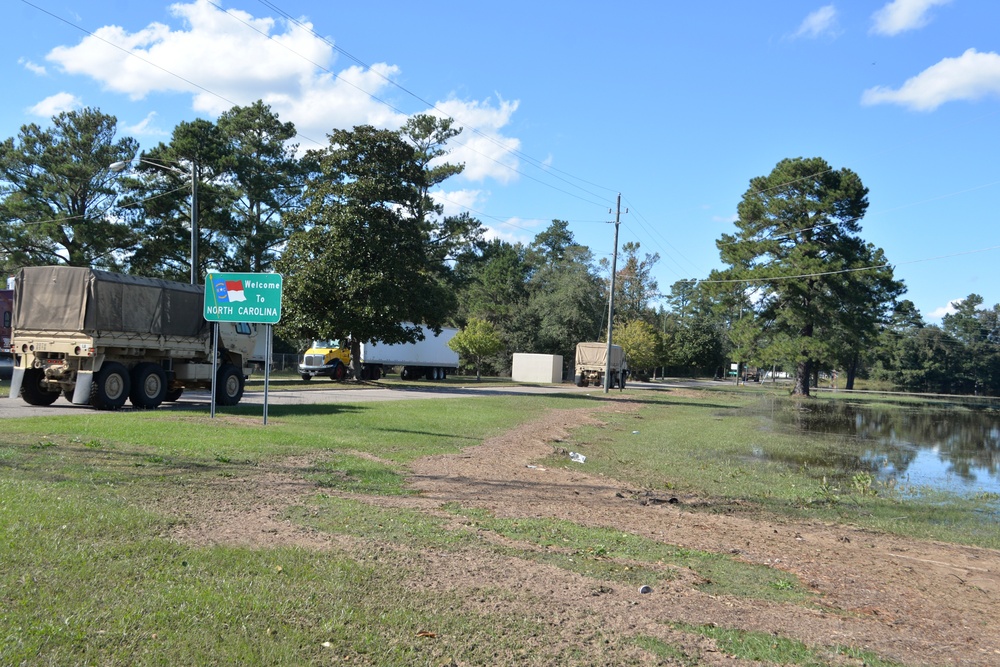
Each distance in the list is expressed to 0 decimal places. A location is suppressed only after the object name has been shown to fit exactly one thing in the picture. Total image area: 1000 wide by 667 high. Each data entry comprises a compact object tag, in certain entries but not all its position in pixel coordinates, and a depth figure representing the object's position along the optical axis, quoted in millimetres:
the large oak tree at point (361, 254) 36312
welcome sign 15641
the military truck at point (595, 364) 57406
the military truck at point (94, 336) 16984
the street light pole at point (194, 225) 26719
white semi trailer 43812
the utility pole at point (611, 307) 45594
